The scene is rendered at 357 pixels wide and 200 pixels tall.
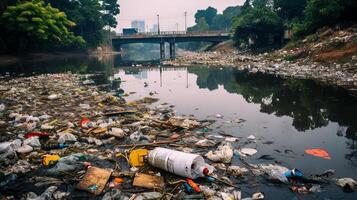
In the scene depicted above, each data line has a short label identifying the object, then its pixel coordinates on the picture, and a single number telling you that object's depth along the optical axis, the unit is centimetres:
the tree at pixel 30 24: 2783
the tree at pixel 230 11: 9414
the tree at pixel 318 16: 1923
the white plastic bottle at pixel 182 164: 346
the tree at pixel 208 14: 10325
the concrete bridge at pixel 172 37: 5157
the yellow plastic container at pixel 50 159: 406
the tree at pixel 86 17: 4656
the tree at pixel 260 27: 2977
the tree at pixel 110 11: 6278
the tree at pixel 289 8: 3120
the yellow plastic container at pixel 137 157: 397
